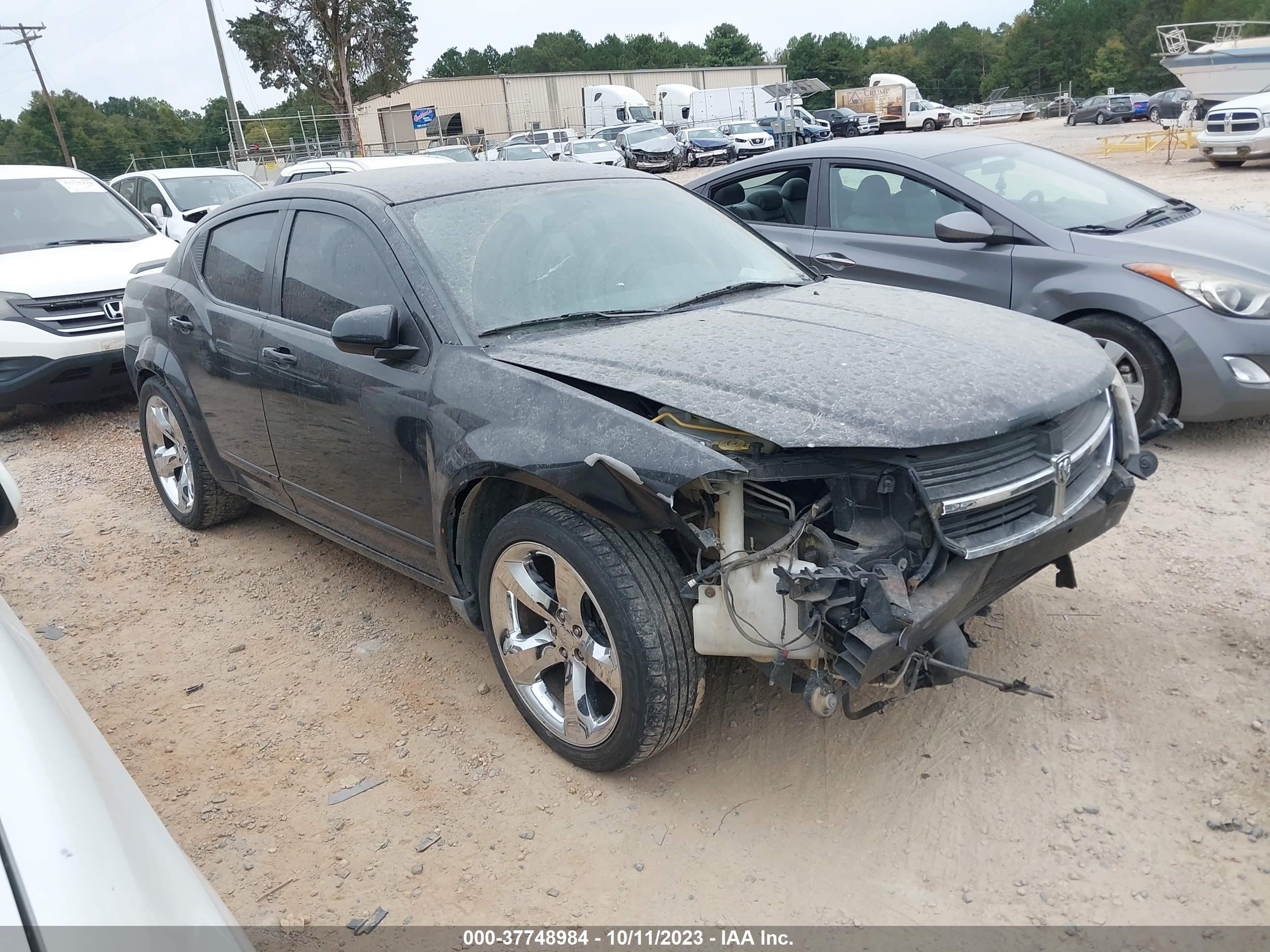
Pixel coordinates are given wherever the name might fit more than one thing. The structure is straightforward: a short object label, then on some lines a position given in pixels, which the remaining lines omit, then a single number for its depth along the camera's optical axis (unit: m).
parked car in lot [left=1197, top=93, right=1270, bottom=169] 16.56
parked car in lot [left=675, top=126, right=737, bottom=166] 33.34
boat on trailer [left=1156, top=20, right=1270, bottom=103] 20.73
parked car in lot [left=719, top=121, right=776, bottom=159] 35.28
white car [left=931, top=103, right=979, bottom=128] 51.03
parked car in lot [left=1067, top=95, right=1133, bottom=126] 41.12
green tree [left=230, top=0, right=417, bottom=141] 39.03
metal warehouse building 47.94
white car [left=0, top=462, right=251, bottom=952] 1.24
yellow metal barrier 22.00
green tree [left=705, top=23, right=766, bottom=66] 91.50
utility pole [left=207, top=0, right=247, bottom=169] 30.11
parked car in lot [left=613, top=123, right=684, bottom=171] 31.30
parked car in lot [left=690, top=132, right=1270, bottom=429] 4.70
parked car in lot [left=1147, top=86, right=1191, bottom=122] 28.00
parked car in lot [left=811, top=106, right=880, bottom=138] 46.81
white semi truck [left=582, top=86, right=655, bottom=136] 42.94
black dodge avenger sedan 2.44
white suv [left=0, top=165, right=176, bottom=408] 7.03
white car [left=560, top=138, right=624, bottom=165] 30.14
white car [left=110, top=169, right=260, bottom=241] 11.91
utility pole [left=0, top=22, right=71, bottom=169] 43.44
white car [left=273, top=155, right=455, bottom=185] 13.15
